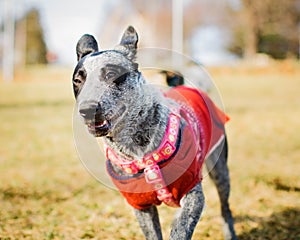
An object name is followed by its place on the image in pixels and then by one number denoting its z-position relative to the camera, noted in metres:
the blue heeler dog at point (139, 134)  2.96
